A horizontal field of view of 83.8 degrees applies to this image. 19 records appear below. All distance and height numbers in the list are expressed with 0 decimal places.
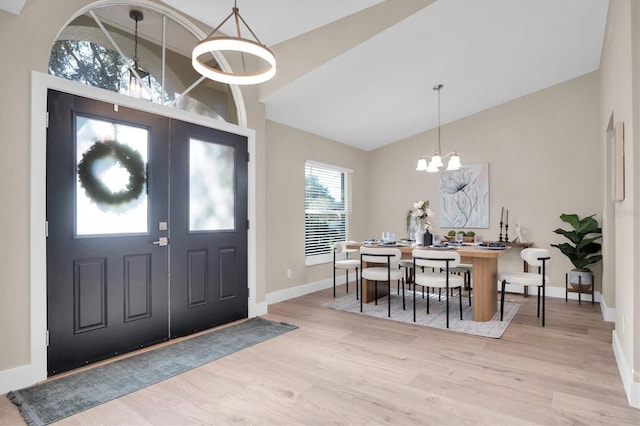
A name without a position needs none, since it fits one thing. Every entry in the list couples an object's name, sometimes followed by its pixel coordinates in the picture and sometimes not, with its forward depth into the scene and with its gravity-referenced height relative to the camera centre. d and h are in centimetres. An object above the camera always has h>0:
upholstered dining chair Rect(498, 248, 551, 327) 393 -73
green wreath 294 +36
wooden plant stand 477 -106
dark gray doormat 228 -124
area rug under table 385 -126
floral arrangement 465 -1
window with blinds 584 +5
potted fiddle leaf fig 473 -47
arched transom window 292 +143
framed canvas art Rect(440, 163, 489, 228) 594 +26
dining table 399 -73
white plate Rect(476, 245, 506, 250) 413 -42
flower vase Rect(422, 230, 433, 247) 473 -34
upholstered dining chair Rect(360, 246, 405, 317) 430 -58
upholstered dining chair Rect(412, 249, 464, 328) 390 -58
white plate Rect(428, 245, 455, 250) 429 -43
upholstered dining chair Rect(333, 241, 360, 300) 527 -75
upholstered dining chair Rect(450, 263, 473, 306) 486 -79
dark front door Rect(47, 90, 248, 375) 279 -15
